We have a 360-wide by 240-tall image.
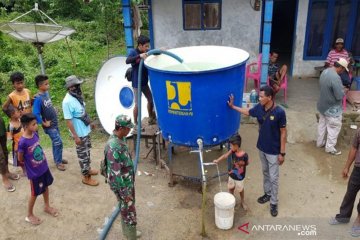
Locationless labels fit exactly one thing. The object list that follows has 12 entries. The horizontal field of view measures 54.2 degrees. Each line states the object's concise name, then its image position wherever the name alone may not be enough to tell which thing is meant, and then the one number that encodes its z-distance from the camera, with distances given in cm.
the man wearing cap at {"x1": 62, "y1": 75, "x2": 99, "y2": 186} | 479
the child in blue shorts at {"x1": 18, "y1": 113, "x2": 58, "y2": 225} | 418
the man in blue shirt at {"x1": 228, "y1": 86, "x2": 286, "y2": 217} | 421
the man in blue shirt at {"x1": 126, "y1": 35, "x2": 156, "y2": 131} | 550
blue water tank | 445
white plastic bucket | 425
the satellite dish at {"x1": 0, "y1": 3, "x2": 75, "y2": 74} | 586
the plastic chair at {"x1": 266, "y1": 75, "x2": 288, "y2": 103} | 771
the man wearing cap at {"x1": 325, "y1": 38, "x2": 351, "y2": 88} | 733
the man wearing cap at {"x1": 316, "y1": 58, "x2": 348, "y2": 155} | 540
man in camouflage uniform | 361
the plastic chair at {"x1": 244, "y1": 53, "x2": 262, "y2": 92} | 814
